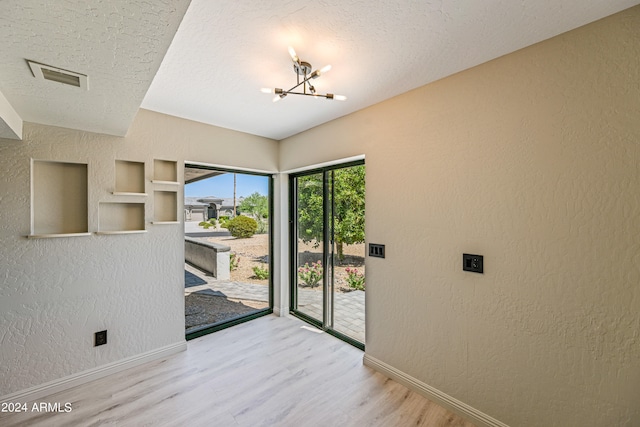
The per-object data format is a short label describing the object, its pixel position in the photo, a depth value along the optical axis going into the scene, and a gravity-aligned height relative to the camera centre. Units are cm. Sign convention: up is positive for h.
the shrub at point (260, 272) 346 -81
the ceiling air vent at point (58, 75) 123 +72
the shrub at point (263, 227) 346 -19
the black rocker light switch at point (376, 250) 229 -34
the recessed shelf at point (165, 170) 253 +44
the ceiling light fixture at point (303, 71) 152 +94
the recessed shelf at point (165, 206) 254 +8
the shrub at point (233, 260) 323 -61
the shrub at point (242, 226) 323 -17
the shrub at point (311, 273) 319 -79
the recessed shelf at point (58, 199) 201 +12
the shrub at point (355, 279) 273 -72
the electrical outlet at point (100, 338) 216 -107
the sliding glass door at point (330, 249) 273 -43
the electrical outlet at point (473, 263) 171 -35
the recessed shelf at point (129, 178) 232 +33
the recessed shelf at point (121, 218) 224 -4
